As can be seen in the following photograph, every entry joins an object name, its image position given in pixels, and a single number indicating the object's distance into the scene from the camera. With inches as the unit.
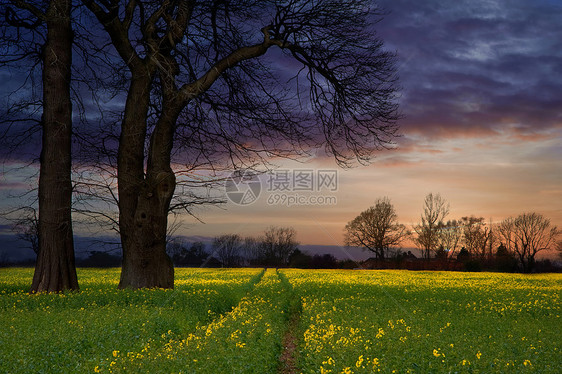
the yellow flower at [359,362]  261.2
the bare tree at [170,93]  615.2
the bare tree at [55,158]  603.8
